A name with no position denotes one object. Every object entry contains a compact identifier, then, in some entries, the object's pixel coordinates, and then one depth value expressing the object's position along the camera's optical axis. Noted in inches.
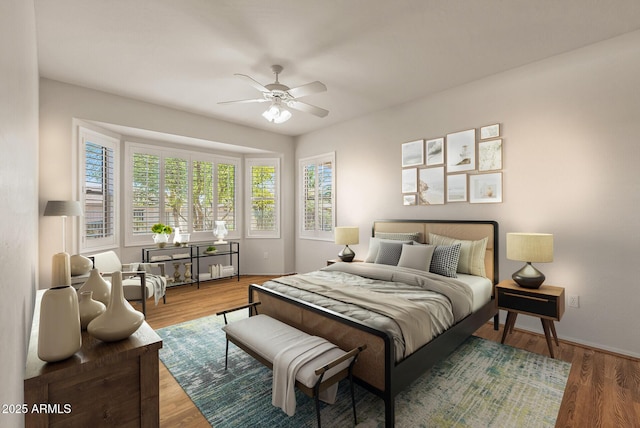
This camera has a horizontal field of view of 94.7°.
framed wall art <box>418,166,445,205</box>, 156.6
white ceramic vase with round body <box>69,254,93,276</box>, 130.4
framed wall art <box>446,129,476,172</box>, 144.8
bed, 74.6
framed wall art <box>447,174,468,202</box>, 147.9
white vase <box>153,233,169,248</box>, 192.7
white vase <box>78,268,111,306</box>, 67.2
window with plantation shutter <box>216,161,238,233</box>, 229.8
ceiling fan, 114.3
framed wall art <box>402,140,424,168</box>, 164.3
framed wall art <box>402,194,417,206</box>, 168.2
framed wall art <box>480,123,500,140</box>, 136.7
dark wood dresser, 43.9
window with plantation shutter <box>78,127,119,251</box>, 158.2
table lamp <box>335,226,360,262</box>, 181.3
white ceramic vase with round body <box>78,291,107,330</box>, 58.7
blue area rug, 75.8
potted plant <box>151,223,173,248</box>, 190.1
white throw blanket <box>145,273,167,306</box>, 150.7
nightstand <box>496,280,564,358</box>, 105.7
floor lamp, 132.2
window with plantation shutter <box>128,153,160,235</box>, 189.9
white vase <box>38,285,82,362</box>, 45.3
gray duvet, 81.5
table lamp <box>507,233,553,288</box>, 108.4
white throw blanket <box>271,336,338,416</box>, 70.0
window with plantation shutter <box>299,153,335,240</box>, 217.9
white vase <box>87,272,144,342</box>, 51.7
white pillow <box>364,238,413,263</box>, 157.5
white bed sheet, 115.4
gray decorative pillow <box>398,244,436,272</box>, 130.9
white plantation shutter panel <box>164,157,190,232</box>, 204.2
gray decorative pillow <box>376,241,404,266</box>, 145.1
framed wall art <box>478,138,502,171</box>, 136.5
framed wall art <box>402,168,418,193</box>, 166.9
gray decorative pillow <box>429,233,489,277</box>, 133.9
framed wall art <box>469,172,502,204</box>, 137.0
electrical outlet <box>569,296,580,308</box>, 117.9
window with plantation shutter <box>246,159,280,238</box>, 241.0
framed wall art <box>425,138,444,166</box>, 155.9
